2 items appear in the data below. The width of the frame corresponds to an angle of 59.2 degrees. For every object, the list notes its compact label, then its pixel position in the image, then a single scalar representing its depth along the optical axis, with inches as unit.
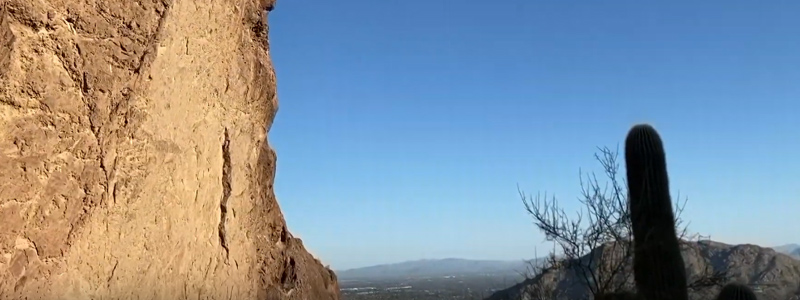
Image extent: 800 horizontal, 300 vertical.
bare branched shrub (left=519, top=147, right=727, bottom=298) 414.0
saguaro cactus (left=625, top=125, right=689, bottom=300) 365.4
